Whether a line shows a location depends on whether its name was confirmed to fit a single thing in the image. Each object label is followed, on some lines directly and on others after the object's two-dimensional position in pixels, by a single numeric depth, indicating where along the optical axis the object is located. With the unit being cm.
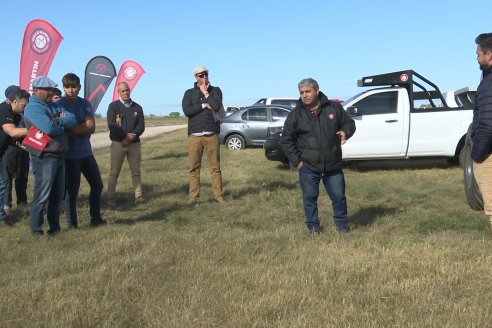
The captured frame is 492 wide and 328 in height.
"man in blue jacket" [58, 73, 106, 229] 594
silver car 1728
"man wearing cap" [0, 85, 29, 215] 679
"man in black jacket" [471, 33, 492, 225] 450
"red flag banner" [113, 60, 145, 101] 1587
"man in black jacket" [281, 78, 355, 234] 538
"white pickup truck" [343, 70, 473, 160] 1040
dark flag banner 1155
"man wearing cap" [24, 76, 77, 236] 540
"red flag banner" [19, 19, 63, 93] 946
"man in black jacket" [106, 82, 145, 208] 800
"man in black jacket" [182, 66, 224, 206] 766
